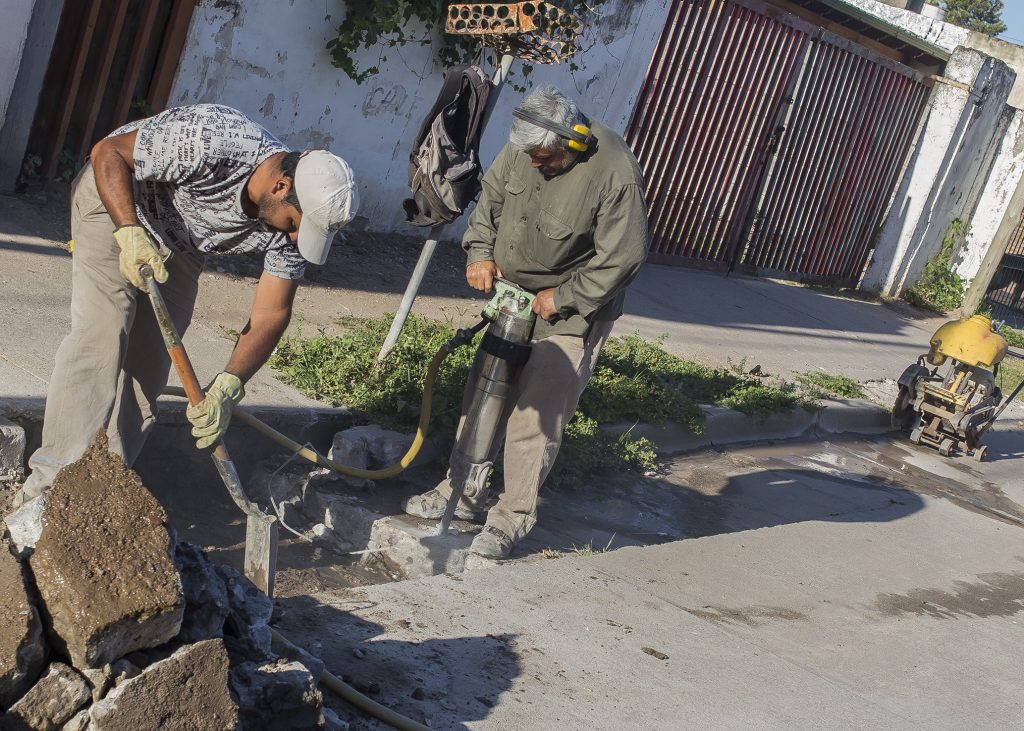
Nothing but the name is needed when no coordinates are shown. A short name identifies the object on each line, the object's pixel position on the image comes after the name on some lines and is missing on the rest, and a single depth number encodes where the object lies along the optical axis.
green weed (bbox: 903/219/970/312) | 15.48
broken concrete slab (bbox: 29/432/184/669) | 2.48
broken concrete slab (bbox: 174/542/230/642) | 2.76
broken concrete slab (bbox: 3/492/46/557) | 2.81
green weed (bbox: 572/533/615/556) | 4.68
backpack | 5.88
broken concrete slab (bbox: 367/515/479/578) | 4.55
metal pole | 5.99
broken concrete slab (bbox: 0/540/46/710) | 2.38
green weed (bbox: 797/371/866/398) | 9.02
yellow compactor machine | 8.49
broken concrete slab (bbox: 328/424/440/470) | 5.10
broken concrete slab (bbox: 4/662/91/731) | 2.39
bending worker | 3.58
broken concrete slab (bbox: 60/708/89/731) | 2.41
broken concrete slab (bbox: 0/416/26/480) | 4.01
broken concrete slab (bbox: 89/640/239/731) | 2.41
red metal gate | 11.46
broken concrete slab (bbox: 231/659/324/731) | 2.70
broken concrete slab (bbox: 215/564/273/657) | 2.87
